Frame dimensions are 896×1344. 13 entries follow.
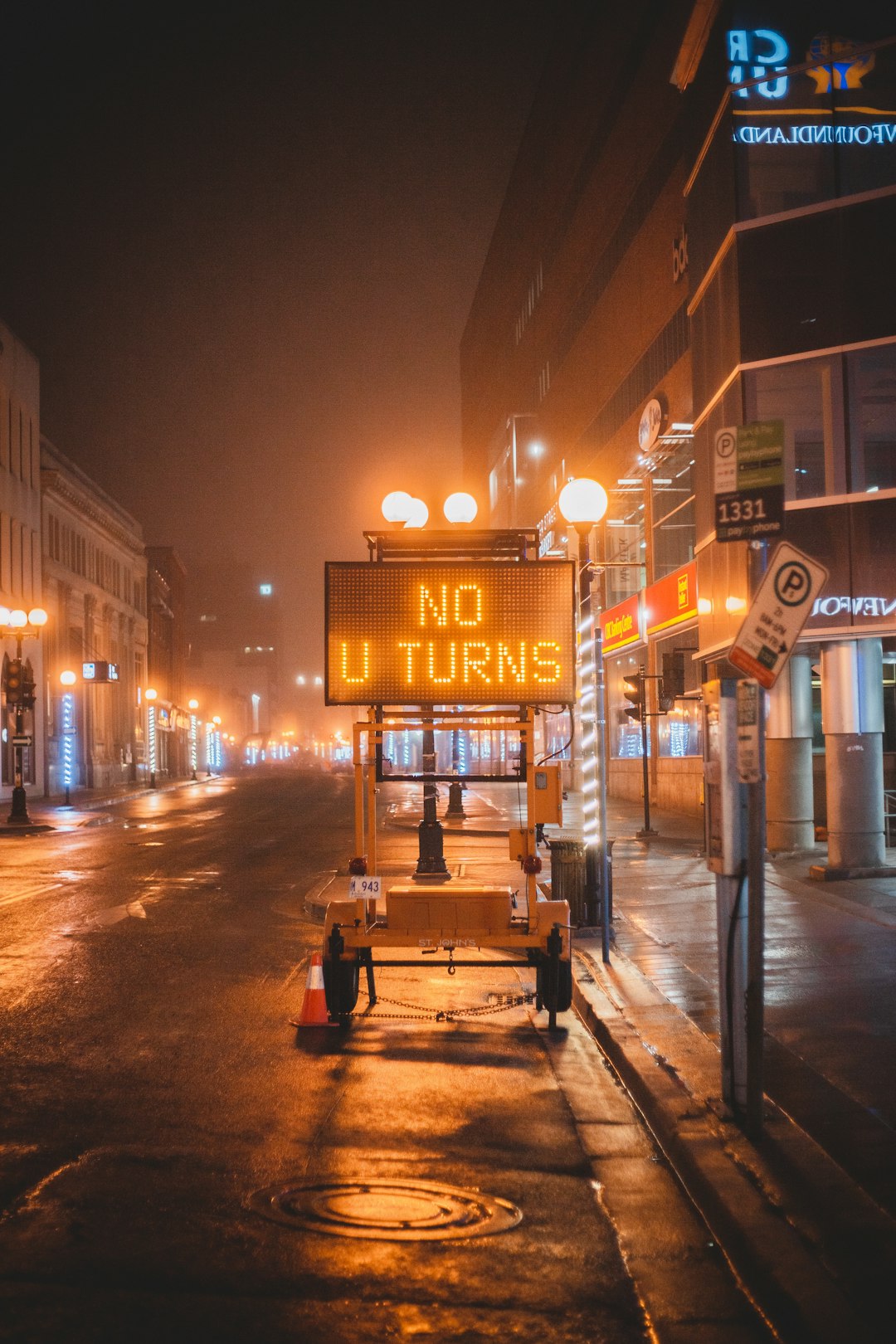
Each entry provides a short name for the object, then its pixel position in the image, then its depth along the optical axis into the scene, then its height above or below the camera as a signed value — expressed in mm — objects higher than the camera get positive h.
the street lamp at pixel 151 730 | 77438 +787
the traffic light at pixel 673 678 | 23047 +1093
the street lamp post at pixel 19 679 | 32688 +1849
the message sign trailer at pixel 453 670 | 8766 +496
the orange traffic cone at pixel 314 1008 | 8862 -2005
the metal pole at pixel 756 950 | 5891 -1109
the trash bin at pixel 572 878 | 12156 -1458
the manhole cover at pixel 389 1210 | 4910 -2036
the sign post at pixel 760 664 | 6066 +358
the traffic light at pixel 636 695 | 23422 +765
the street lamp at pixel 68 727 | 51719 +744
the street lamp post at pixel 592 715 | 11156 +194
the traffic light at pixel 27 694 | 33009 +1407
